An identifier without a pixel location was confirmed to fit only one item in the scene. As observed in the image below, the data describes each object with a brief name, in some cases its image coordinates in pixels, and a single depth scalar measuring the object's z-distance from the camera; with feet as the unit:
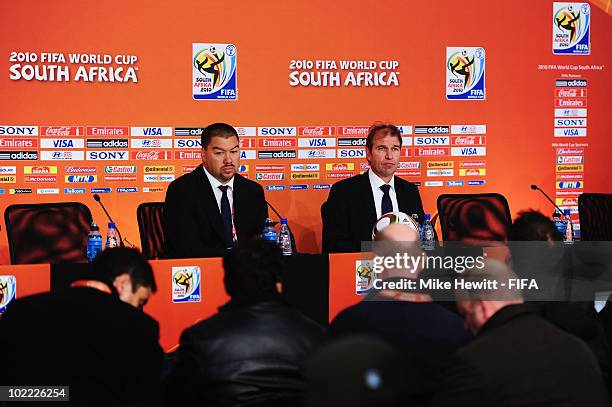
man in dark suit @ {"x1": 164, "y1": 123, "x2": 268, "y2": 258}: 30.14
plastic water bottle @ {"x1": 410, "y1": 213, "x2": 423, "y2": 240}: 31.15
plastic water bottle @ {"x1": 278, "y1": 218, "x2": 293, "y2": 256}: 31.94
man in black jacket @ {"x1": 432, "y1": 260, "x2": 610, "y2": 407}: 12.60
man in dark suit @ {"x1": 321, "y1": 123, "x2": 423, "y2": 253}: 31.63
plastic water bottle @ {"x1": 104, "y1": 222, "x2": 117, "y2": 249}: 30.45
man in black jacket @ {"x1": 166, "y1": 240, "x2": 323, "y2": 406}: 15.07
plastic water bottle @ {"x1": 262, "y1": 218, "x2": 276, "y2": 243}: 31.60
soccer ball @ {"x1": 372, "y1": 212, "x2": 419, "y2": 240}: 27.45
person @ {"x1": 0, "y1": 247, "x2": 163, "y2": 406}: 15.35
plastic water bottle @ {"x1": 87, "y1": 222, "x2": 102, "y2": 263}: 29.32
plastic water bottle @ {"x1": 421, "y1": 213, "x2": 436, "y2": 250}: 30.58
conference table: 25.00
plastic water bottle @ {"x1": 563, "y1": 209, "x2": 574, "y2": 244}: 36.14
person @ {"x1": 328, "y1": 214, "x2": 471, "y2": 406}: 15.43
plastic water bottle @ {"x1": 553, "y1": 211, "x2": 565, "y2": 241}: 36.30
